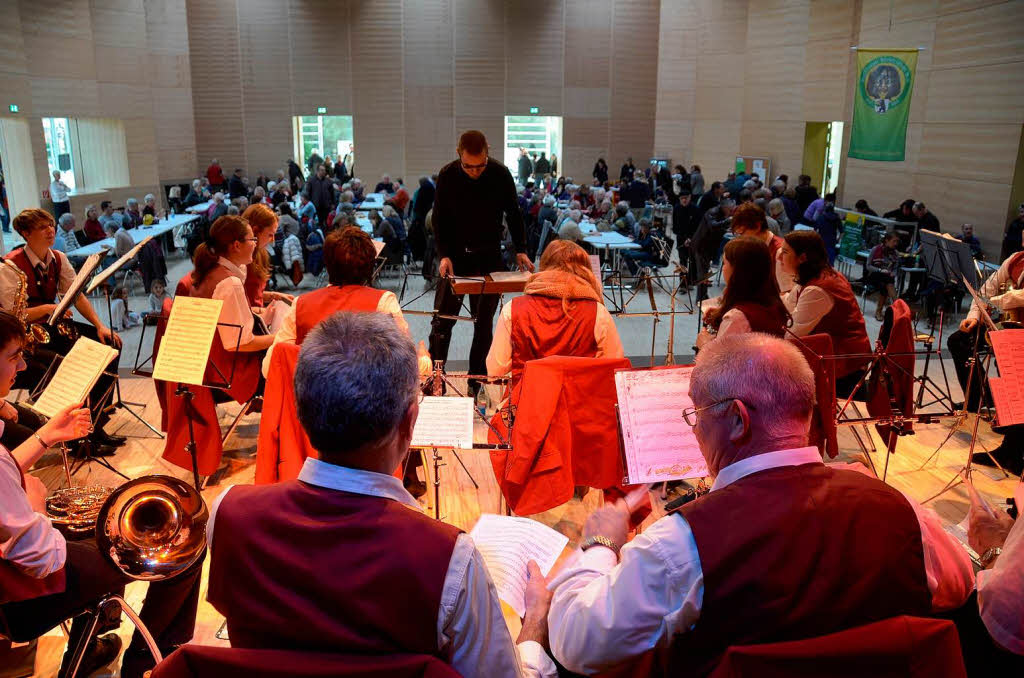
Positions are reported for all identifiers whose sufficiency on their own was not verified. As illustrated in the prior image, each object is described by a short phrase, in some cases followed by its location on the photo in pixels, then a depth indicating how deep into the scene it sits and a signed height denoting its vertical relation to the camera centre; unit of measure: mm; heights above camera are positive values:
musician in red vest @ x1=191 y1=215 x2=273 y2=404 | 4363 -832
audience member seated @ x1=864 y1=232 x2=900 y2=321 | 8461 -1284
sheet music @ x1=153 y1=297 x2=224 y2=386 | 3891 -946
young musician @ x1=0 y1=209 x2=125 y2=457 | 4824 -960
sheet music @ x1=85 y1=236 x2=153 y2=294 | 4039 -656
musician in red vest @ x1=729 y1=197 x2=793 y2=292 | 5465 -547
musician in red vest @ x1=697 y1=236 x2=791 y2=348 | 3865 -709
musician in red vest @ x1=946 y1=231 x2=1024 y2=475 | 4750 -1245
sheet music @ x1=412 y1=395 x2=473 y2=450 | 3039 -1049
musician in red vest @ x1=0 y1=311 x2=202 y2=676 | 2236 -1270
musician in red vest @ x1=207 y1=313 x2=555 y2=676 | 1396 -690
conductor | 5562 -590
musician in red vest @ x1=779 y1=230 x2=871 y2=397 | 4543 -859
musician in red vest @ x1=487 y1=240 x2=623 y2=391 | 3875 -841
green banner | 11562 +574
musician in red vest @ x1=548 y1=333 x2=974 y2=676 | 1521 -773
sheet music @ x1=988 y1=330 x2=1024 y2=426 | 3541 -993
